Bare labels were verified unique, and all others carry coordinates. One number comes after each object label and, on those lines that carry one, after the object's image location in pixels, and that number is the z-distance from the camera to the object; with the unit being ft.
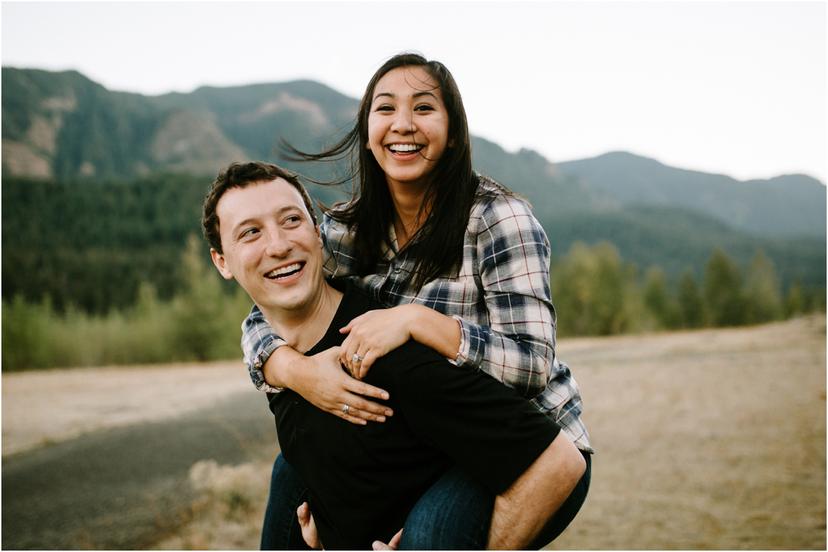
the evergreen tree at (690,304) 187.21
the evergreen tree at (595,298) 162.71
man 6.23
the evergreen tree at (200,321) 118.73
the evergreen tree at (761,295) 187.21
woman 6.58
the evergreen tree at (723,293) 185.78
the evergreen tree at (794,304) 196.95
